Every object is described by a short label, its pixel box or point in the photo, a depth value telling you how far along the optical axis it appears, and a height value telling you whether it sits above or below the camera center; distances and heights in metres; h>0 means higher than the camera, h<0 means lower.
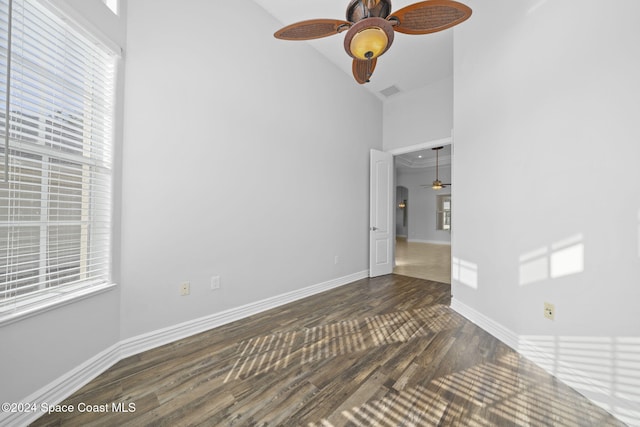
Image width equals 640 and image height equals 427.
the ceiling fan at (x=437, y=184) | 8.10 +1.11
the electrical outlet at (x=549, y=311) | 1.67 -0.65
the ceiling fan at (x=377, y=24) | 1.39 +1.25
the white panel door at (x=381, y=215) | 4.24 +0.02
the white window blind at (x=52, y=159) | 1.19 +0.31
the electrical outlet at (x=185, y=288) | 2.10 -0.67
